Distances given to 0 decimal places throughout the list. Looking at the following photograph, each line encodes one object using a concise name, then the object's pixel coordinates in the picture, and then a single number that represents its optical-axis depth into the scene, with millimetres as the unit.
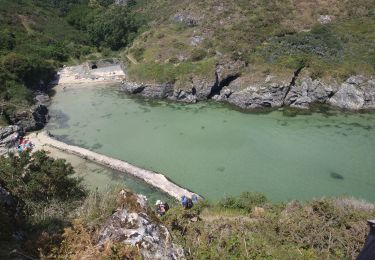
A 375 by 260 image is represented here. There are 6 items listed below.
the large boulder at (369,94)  42156
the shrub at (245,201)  21875
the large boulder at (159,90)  50031
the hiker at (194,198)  24659
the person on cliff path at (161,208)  19234
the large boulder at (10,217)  11742
